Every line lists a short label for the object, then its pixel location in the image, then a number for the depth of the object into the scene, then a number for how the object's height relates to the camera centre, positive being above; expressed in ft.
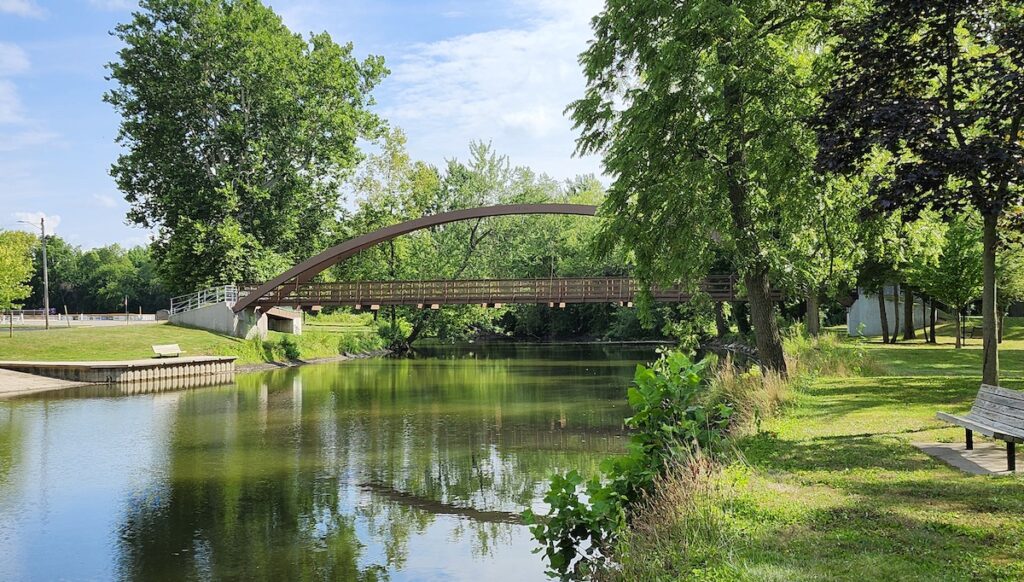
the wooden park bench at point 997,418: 25.99 -4.32
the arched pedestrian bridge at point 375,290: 128.98 +1.97
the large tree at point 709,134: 45.03 +10.00
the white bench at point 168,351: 108.06 -5.73
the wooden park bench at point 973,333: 123.13 -5.80
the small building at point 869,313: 139.21 -2.64
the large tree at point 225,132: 132.67 +30.31
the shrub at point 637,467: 23.35 -5.21
